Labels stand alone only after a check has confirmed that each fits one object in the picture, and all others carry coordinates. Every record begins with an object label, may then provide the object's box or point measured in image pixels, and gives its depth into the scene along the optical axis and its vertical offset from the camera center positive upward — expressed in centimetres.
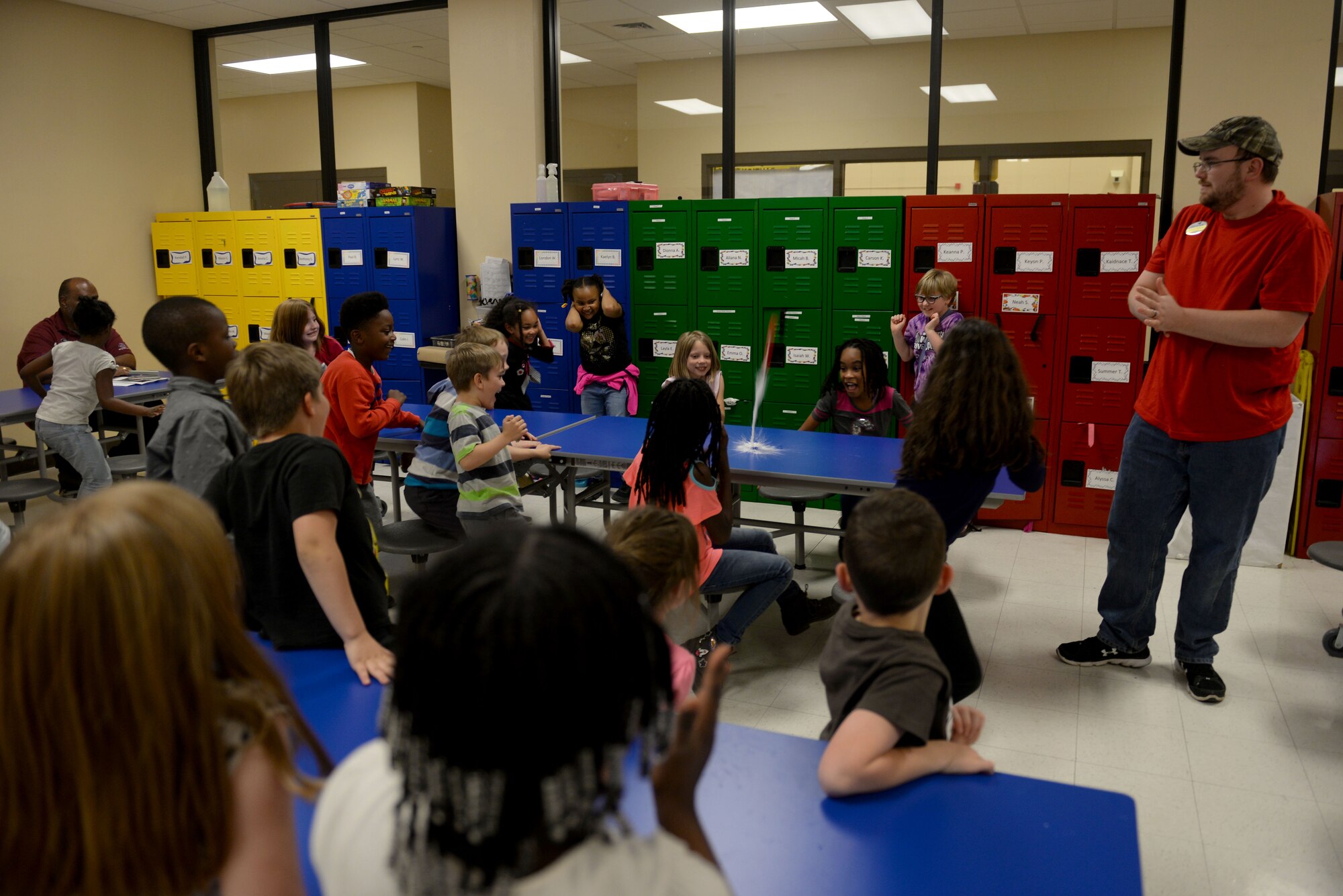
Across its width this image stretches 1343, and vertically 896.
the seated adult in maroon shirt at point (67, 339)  548 -33
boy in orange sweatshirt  356 -40
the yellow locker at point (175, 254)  721 +24
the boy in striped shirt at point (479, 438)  323 -52
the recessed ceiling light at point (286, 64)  848 +204
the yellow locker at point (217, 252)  699 +25
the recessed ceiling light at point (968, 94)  757 +155
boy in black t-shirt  184 -48
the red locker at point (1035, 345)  494 -32
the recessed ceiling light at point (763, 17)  695 +203
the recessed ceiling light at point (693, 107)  837 +161
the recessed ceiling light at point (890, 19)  688 +202
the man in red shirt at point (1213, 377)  272 -28
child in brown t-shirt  140 -61
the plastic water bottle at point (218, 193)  737 +73
